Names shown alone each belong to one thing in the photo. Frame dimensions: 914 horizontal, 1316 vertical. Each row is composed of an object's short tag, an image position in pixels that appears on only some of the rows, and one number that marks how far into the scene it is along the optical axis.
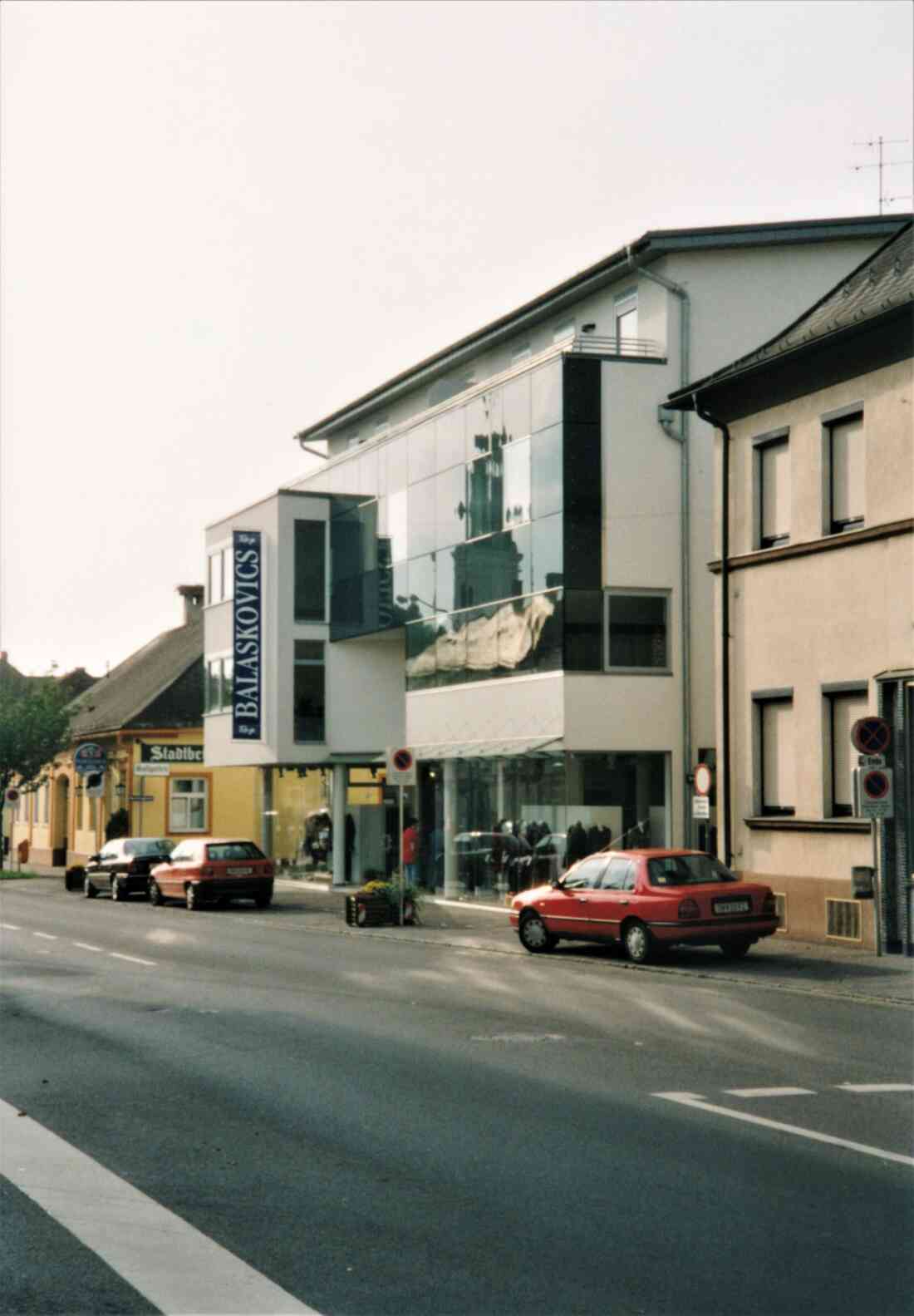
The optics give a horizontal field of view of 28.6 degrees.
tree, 58.38
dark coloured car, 41.69
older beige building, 22.52
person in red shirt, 36.28
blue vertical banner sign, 42.94
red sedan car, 21.14
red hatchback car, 36.69
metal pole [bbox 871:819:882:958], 21.91
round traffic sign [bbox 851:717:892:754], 21.02
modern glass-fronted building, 30.91
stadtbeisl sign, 57.16
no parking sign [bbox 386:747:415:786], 28.66
